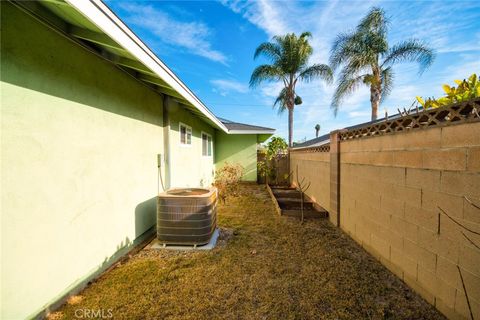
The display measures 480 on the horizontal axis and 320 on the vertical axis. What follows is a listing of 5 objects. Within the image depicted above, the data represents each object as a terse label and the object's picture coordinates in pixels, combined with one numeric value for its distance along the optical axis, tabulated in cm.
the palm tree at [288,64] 1317
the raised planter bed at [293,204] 518
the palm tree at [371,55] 1050
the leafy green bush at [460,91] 203
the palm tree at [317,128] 4674
